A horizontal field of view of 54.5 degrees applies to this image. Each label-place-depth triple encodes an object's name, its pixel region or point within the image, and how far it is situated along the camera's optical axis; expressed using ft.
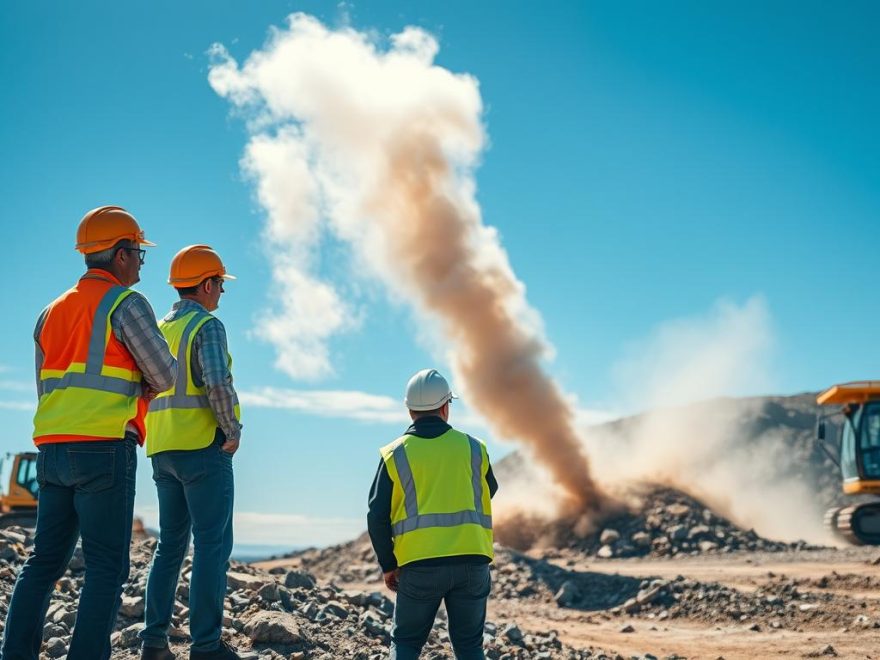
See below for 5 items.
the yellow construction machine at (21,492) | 75.66
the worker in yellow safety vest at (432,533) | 12.98
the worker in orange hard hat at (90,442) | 12.53
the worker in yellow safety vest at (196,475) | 14.64
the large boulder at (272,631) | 19.70
